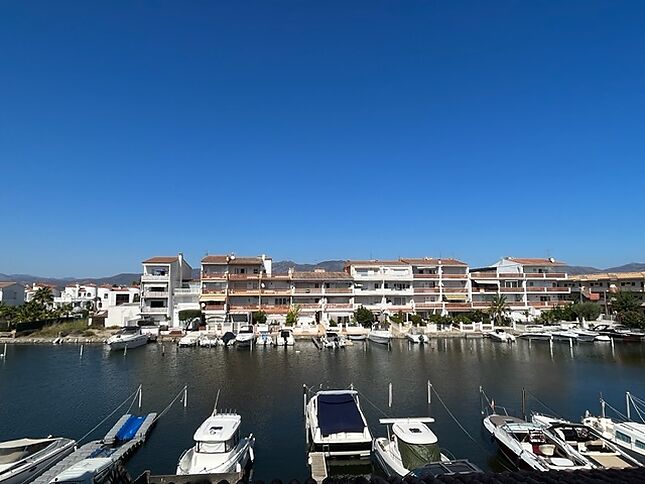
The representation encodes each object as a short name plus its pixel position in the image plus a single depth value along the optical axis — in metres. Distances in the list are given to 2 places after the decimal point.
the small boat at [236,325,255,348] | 41.44
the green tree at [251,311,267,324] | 50.19
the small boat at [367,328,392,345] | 42.41
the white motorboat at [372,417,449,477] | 14.18
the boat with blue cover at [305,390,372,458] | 15.84
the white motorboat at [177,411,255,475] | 14.07
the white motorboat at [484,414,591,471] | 13.91
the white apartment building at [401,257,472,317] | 55.44
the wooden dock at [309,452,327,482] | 13.86
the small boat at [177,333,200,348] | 41.78
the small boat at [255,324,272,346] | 42.38
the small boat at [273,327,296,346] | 41.88
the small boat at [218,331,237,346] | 42.19
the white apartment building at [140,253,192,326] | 51.12
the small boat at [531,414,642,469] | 14.37
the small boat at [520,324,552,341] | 45.22
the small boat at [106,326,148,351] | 40.06
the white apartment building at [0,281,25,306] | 66.56
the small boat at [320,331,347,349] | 40.69
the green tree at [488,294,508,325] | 51.12
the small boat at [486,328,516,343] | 44.62
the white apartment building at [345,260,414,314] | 55.22
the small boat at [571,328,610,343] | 43.94
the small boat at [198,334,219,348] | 41.75
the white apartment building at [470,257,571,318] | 56.91
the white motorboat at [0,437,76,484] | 13.59
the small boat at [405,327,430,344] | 43.38
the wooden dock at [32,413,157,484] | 13.98
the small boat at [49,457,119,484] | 11.74
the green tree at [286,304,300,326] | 50.09
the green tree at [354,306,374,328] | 49.75
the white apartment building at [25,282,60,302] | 73.56
